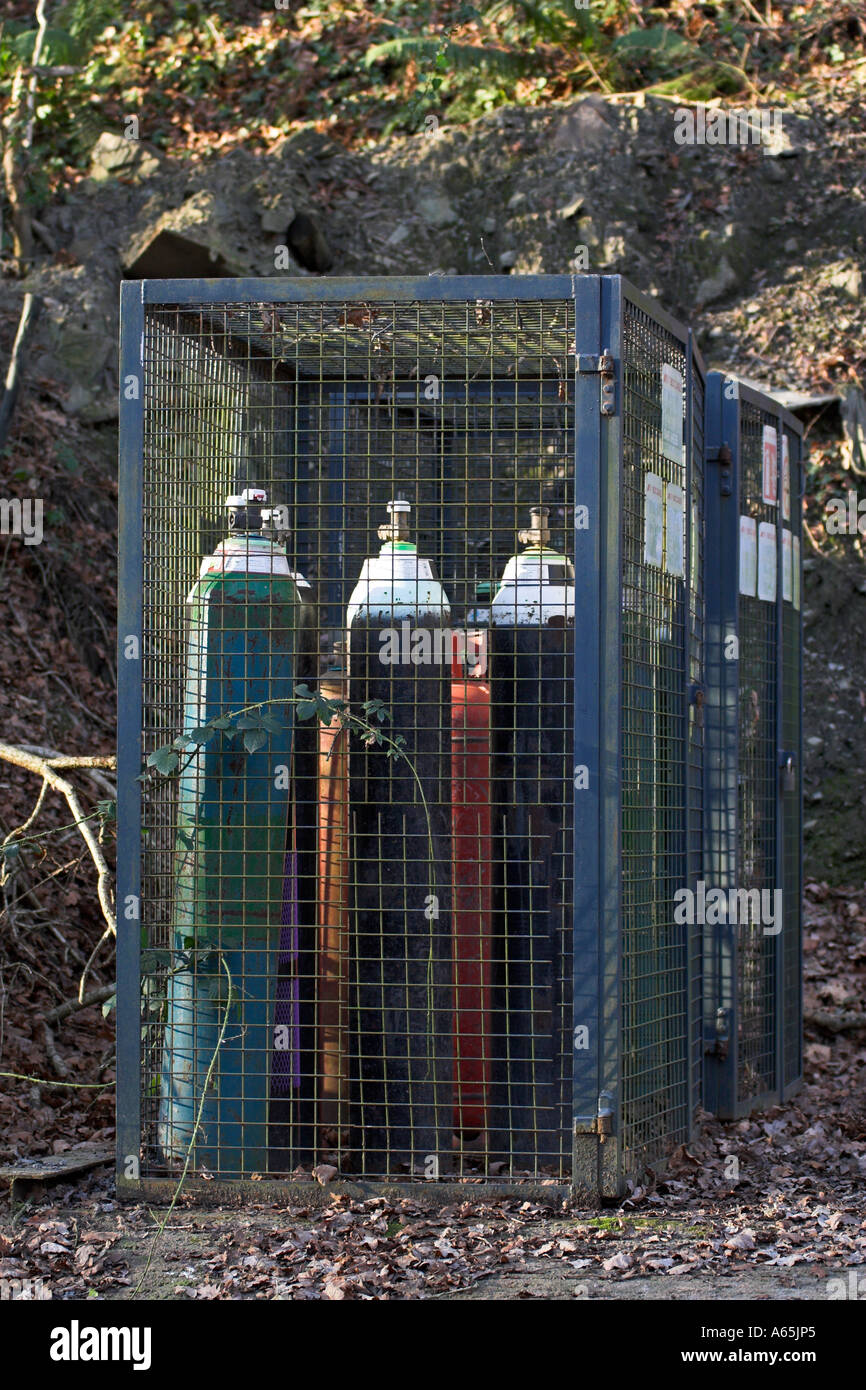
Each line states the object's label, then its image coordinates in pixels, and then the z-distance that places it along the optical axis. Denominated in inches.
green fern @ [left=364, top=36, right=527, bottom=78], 539.8
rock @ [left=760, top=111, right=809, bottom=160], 509.7
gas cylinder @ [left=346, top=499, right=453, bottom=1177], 193.2
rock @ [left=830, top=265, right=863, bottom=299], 473.1
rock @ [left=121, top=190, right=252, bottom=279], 456.8
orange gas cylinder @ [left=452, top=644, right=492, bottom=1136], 194.2
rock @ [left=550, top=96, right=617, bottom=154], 505.4
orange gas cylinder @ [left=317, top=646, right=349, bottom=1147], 195.5
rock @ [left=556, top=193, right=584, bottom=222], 488.7
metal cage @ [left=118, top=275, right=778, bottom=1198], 188.2
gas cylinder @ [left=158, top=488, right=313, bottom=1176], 192.7
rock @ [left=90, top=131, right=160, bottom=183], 497.4
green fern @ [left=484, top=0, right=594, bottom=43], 550.0
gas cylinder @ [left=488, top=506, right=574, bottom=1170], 194.1
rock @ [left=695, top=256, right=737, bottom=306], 484.4
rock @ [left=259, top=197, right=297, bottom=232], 474.0
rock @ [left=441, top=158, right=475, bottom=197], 500.7
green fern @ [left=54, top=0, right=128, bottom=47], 536.1
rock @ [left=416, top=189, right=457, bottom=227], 498.0
